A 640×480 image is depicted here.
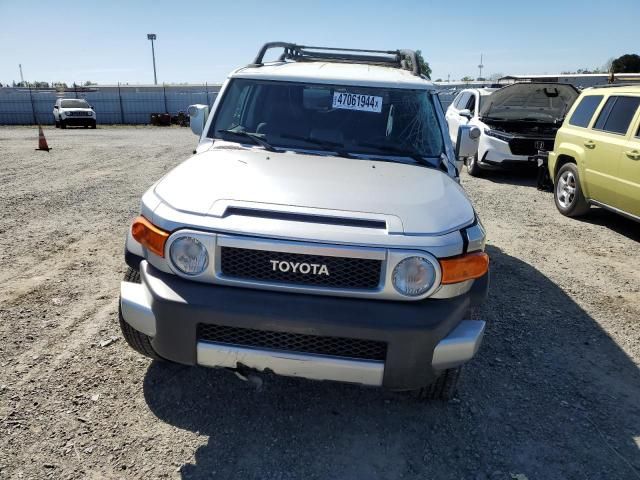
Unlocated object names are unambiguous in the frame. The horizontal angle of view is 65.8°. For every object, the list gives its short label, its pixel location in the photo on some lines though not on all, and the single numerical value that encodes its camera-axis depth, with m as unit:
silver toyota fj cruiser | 2.33
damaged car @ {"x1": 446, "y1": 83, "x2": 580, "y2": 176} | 10.04
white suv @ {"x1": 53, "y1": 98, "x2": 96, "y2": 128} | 25.59
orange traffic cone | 14.38
